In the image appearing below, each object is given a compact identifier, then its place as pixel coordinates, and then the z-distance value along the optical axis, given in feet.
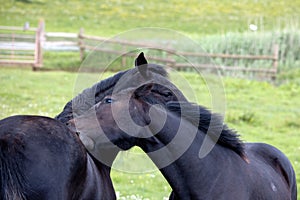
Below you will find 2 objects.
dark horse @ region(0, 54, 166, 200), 27.48
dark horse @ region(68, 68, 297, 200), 30.40
